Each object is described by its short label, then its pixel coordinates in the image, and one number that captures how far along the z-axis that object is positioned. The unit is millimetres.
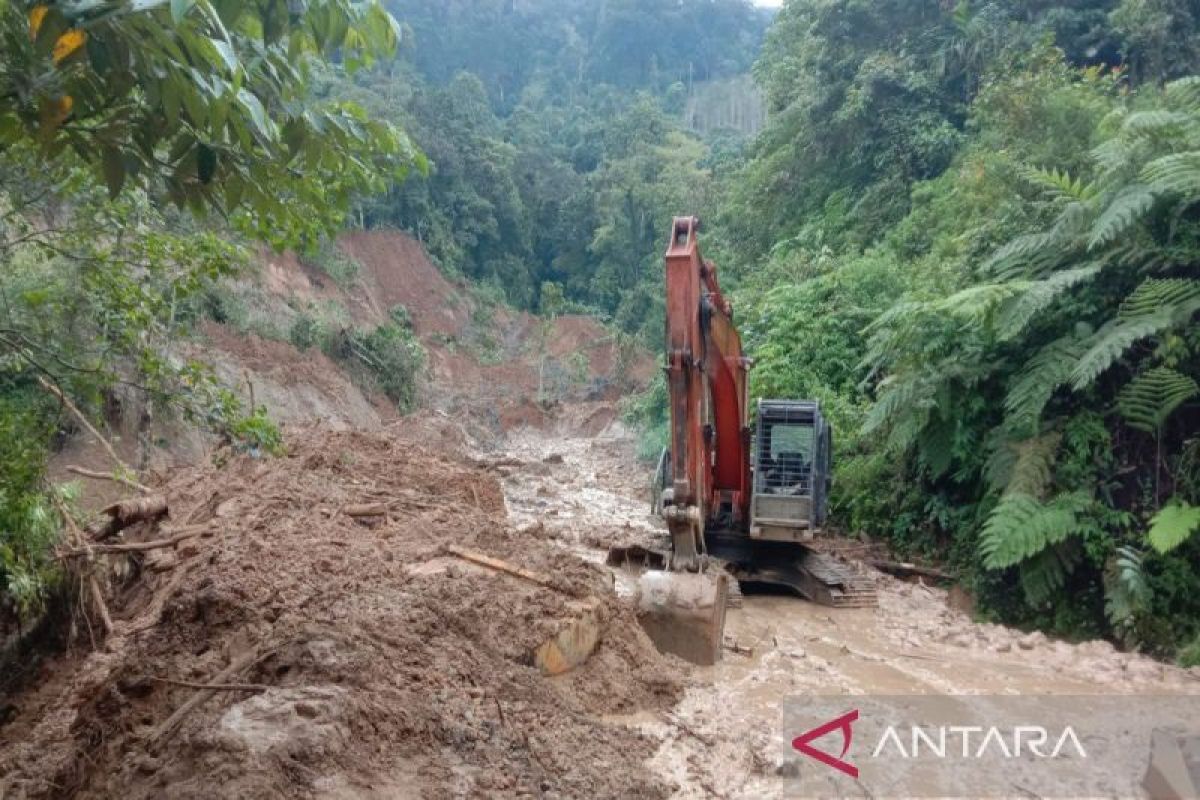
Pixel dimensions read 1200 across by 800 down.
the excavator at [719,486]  6676
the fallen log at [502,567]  6289
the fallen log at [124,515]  6445
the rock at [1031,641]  7609
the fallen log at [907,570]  9922
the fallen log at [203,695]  4155
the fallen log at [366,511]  8164
